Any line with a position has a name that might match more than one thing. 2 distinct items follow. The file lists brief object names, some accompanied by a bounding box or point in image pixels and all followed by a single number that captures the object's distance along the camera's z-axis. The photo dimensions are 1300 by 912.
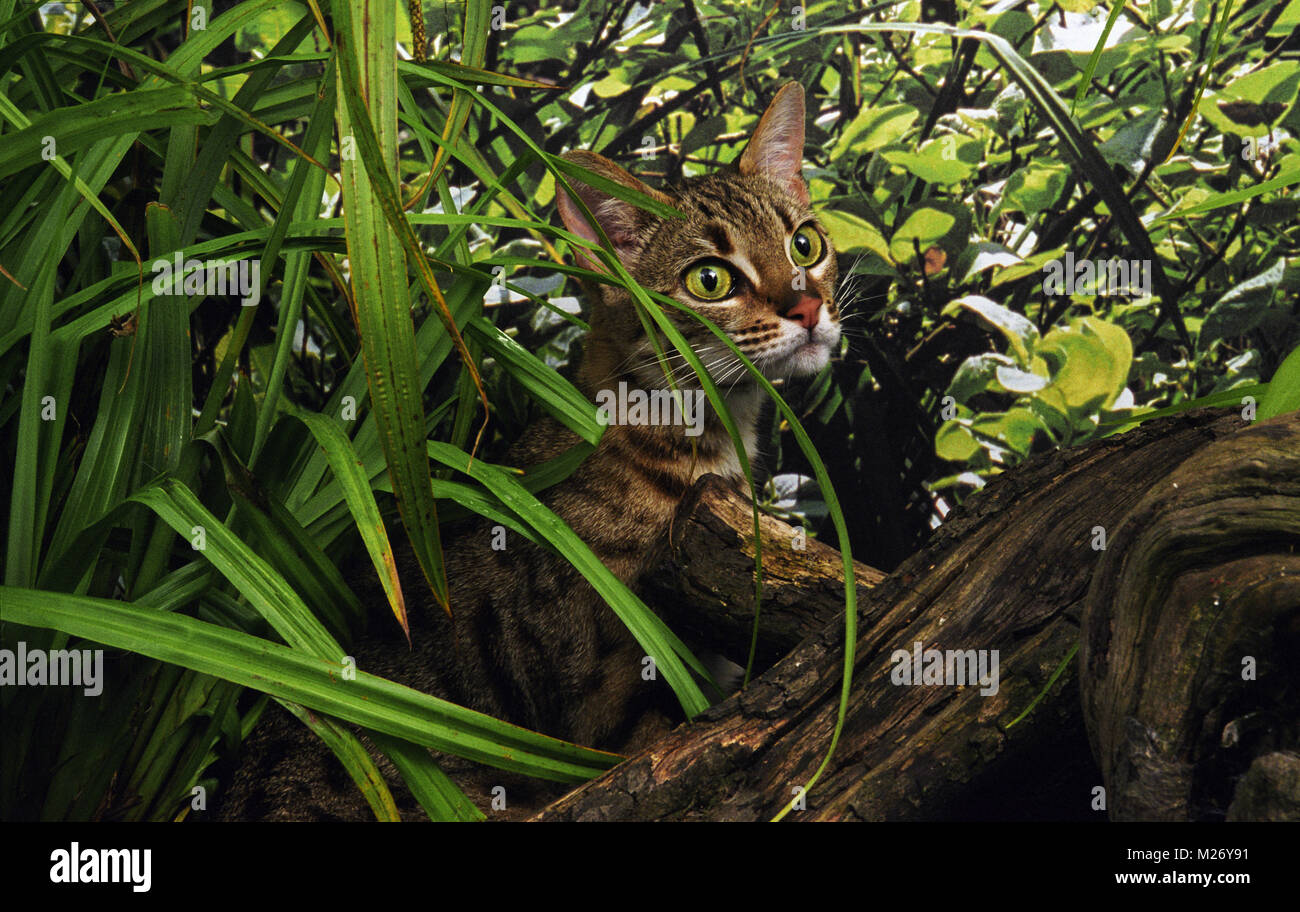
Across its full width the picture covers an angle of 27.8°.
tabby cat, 1.04
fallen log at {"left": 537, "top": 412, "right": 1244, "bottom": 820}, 0.94
